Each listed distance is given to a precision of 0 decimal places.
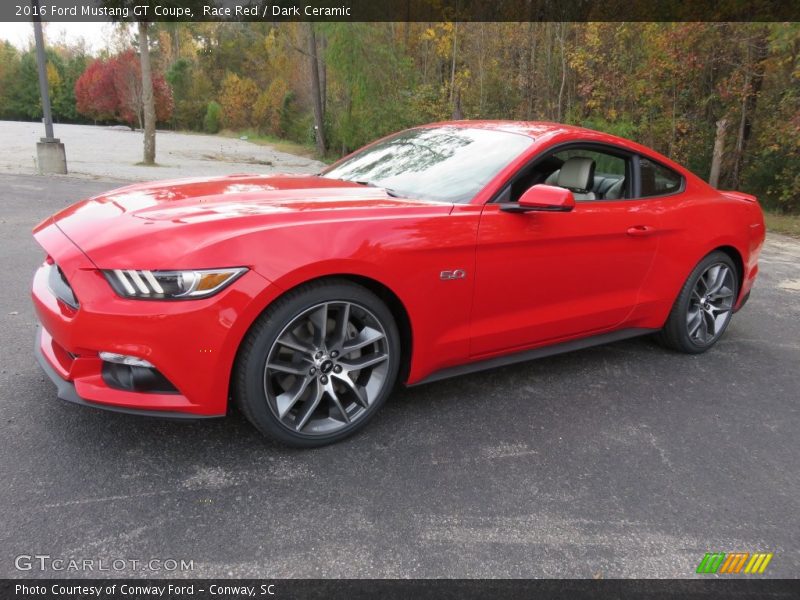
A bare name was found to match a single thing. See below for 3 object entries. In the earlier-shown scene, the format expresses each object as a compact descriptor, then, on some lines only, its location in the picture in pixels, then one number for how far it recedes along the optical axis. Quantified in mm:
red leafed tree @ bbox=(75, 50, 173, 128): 51156
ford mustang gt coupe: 2311
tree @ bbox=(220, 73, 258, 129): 49344
